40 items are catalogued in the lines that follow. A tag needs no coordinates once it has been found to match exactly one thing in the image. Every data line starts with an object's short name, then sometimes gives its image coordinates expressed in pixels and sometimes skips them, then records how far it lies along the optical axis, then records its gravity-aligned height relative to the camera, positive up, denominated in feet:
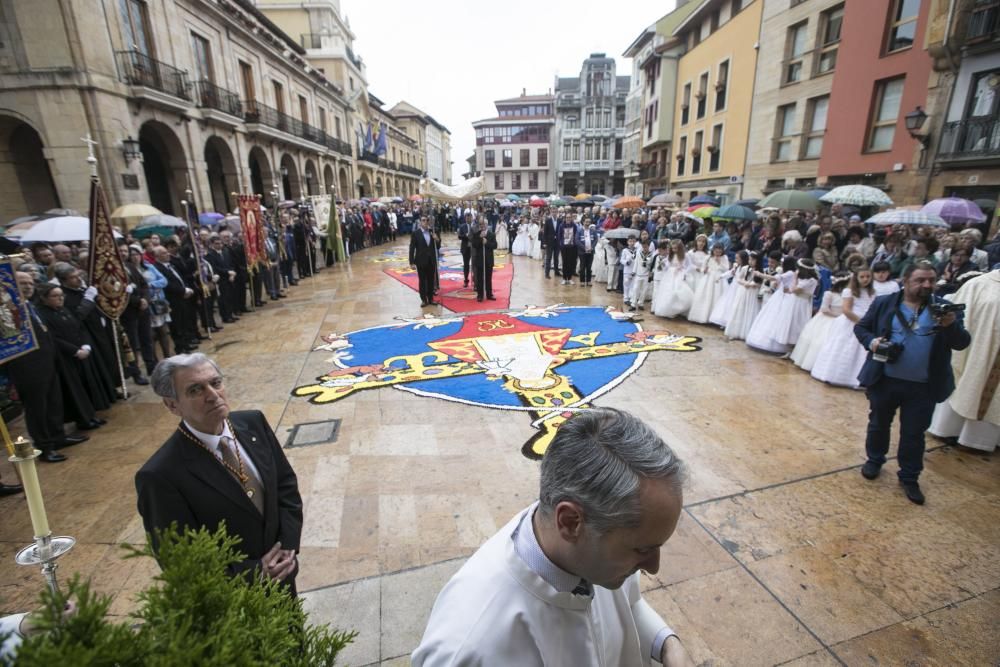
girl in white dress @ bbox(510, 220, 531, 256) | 60.23 -5.39
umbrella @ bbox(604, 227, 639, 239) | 34.61 -2.58
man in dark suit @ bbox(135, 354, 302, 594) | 5.96 -3.53
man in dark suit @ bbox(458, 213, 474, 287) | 36.73 -2.85
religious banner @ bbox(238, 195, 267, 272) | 30.53 -1.60
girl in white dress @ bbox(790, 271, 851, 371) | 19.04 -5.28
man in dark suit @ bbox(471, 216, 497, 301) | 33.86 -3.91
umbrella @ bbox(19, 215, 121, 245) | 22.16 -1.11
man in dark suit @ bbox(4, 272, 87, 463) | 13.64 -5.13
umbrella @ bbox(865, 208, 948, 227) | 25.02 -1.40
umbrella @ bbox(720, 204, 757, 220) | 36.45 -1.37
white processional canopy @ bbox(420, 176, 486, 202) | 49.29 +1.01
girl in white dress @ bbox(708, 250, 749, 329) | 25.25 -5.24
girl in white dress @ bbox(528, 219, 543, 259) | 58.08 -4.99
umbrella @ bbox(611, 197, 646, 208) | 53.90 -0.62
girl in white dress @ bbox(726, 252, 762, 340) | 23.89 -5.28
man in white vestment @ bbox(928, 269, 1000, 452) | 13.01 -4.85
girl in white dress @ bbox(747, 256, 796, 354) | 21.65 -5.57
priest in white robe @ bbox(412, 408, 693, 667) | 3.65 -2.84
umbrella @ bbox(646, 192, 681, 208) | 58.66 -0.50
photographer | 11.16 -3.92
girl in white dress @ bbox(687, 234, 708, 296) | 27.61 -3.79
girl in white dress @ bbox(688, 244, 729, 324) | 26.78 -4.90
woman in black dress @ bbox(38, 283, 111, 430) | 15.07 -4.60
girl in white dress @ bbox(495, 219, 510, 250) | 67.87 -5.15
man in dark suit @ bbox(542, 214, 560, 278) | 43.27 -3.84
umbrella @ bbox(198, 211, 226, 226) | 45.21 -1.31
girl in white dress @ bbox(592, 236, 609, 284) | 40.83 -5.44
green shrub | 2.28 -2.20
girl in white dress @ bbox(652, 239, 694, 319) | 28.04 -5.31
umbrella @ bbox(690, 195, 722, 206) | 54.03 -0.55
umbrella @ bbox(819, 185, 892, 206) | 31.35 -0.23
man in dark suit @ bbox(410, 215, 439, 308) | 32.19 -3.71
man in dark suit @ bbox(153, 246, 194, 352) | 22.59 -4.34
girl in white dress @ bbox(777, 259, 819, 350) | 21.13 -4.82
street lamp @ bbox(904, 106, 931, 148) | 34.71 +5.17
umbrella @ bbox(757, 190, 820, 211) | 35.11 -0.49
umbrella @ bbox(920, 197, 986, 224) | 27.12 -1.09
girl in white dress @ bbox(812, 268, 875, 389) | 17.17 -5.59
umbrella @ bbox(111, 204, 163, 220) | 34.07 -0.38
